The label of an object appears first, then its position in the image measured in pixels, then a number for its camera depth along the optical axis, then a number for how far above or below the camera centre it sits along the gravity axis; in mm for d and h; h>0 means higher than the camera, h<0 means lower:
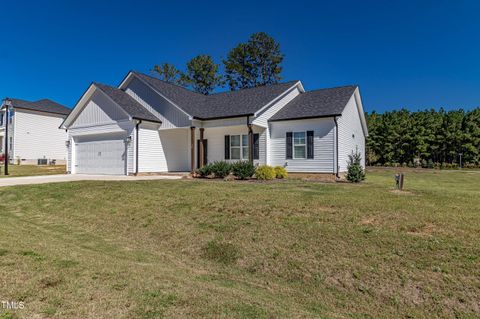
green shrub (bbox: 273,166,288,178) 15117 -436
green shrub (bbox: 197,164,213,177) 14990 -392
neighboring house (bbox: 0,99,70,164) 30281 +3247
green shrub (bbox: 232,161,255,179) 14055 -315
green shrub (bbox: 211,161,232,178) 14516 -280
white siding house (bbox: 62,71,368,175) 16047 +2103
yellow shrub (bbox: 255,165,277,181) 14141 -459
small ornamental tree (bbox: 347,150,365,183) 12633 -441
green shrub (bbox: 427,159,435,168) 30078 +6
